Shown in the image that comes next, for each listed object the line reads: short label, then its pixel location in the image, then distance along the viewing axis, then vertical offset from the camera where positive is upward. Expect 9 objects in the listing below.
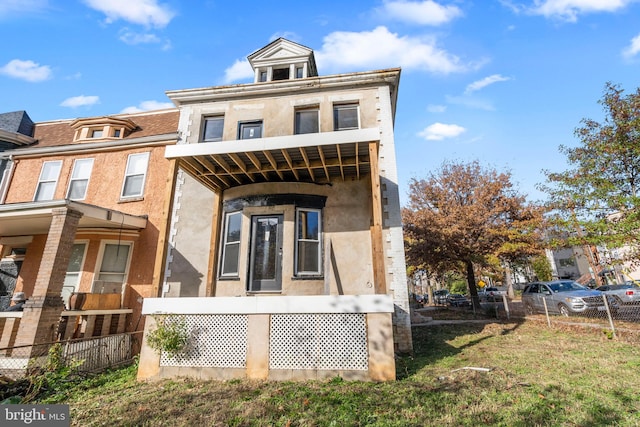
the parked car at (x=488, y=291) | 23.20 -0.30
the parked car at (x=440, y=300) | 30.50 -1.00
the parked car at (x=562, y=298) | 11.06 -0.34
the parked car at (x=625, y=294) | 12.24 -0.22
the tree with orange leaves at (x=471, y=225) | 14.54 +3.33
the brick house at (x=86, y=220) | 7.27 +2.25
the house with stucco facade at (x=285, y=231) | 5.77 +1.80
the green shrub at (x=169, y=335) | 5.86 -0.83
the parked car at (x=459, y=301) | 22.74 -0.87
